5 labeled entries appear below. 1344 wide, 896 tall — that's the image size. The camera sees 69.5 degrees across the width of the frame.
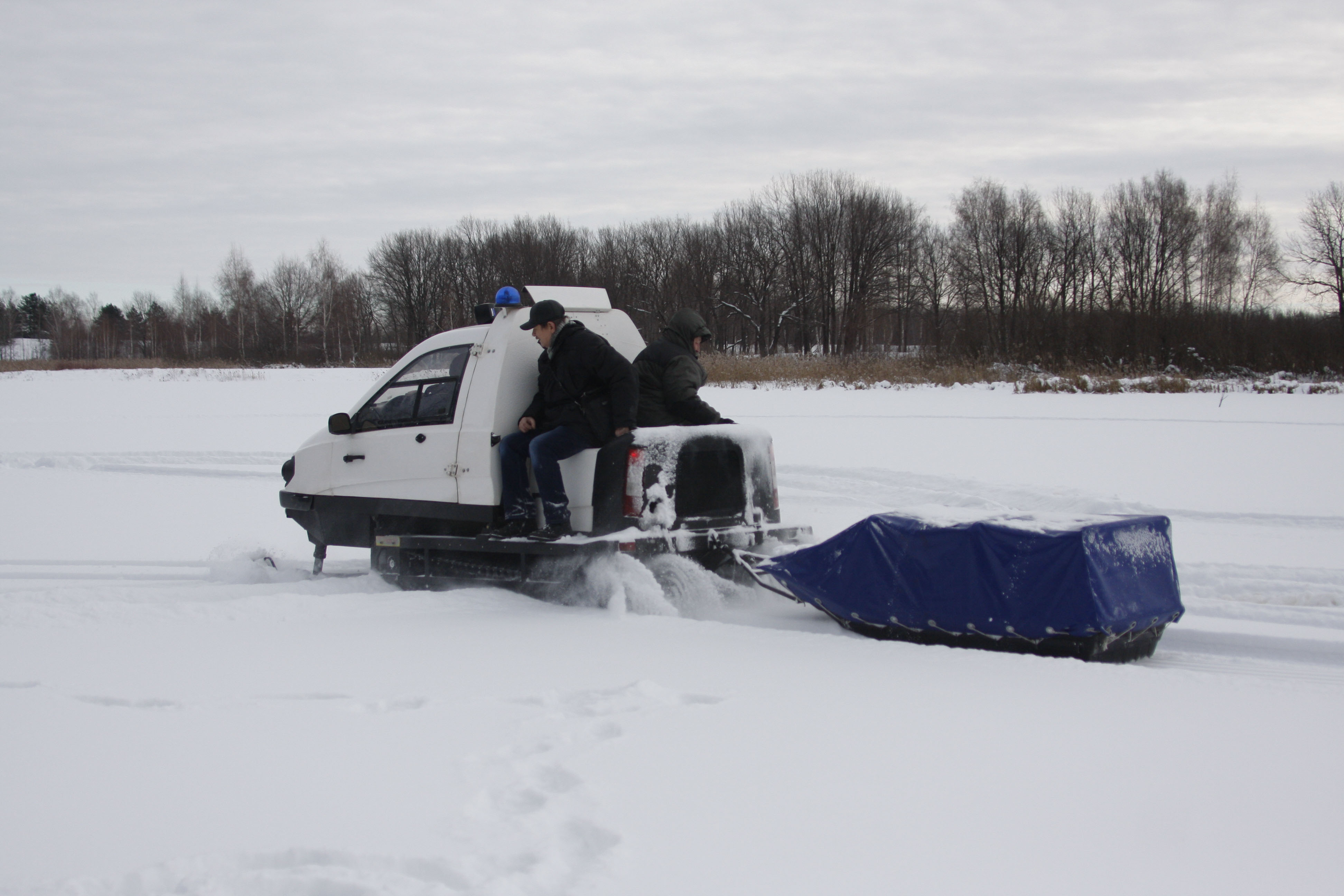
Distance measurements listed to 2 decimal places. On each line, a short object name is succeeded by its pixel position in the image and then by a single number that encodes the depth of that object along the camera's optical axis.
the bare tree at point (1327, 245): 48.38
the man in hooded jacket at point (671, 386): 6.76
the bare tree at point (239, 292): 87.38
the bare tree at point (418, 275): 75.25
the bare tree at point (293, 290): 87.19
